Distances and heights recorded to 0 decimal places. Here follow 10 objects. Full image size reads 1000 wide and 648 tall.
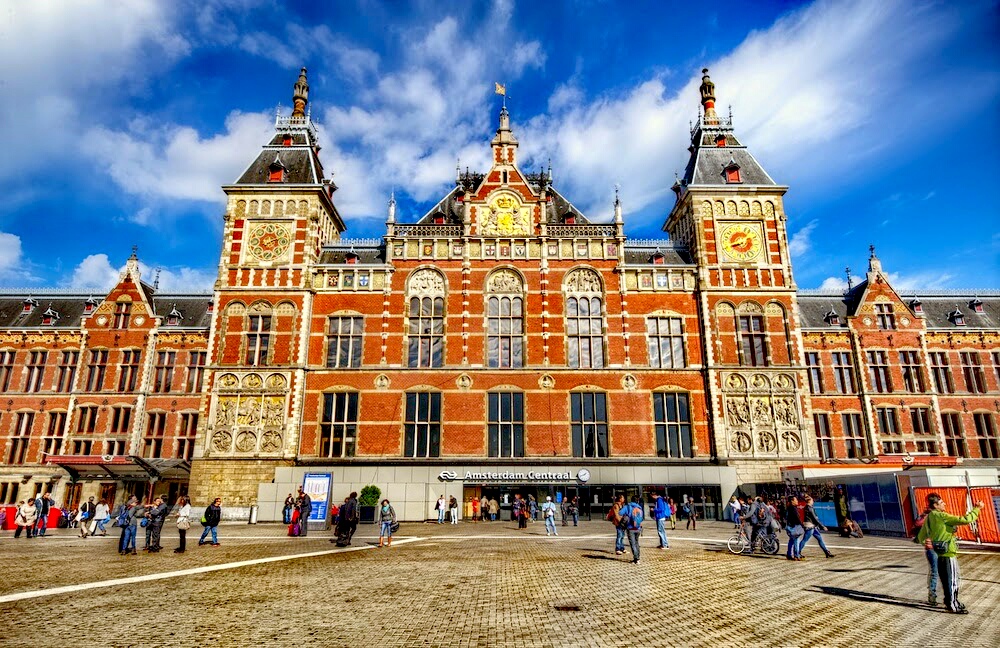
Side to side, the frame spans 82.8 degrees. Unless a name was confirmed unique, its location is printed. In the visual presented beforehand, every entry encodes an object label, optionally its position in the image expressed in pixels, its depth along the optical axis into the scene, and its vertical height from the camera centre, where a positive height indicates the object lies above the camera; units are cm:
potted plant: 2878 -162
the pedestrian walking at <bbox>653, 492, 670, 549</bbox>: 1830 -153
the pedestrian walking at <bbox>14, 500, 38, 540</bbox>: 2372 -193
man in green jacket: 941 -122
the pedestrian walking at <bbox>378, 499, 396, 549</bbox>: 1894 -158
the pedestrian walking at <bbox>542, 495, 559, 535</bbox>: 2409 -199
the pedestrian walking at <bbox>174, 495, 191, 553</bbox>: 1677 -152
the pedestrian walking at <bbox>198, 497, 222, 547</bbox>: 1866 -157
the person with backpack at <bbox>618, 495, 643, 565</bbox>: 1498 -141
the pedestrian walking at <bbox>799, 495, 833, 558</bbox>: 1572 -156
